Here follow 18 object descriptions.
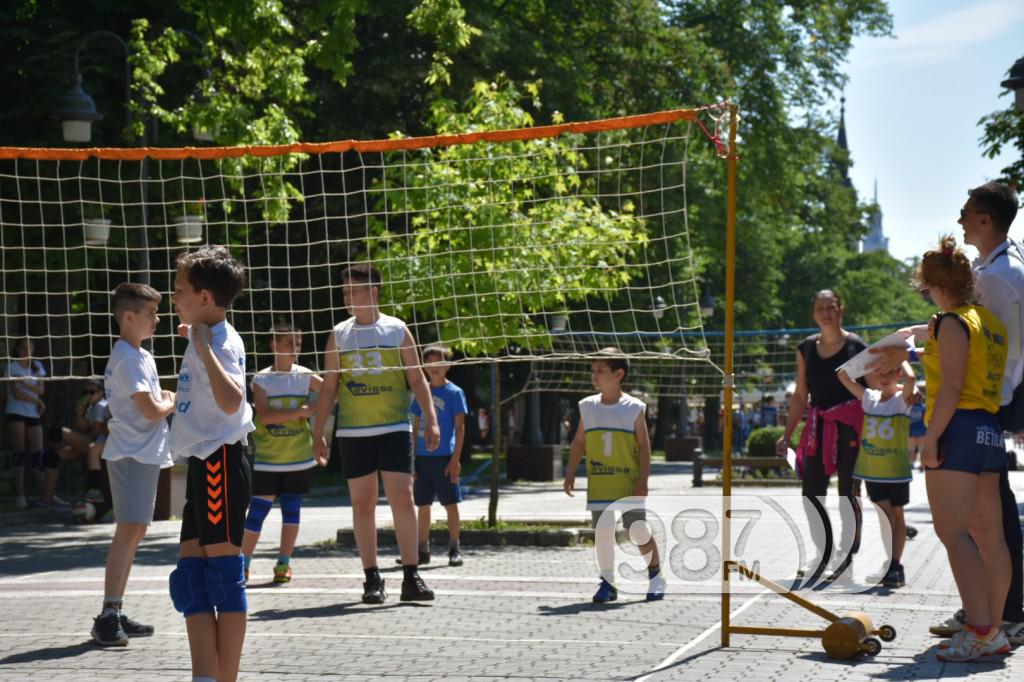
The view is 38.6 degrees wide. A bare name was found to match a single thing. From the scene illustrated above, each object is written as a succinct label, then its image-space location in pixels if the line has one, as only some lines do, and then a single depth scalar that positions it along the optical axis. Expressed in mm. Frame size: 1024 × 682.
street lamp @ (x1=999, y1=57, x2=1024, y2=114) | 16203
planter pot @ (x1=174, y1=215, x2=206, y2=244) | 15930
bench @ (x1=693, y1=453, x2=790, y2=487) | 25875
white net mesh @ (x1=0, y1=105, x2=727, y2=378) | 14797
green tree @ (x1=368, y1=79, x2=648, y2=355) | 14898
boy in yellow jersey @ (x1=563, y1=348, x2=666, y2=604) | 9320
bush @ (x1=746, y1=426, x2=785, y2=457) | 27583
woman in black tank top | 9977
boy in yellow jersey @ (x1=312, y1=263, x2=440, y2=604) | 9180
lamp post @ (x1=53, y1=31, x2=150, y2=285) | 16234
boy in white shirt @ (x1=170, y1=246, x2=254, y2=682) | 5547
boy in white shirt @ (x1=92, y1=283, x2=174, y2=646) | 7539
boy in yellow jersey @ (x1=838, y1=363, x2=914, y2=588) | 10320
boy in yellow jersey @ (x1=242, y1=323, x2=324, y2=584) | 10562
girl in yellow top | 6676
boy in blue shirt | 12039
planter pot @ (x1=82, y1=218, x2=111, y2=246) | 16109
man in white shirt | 7105
